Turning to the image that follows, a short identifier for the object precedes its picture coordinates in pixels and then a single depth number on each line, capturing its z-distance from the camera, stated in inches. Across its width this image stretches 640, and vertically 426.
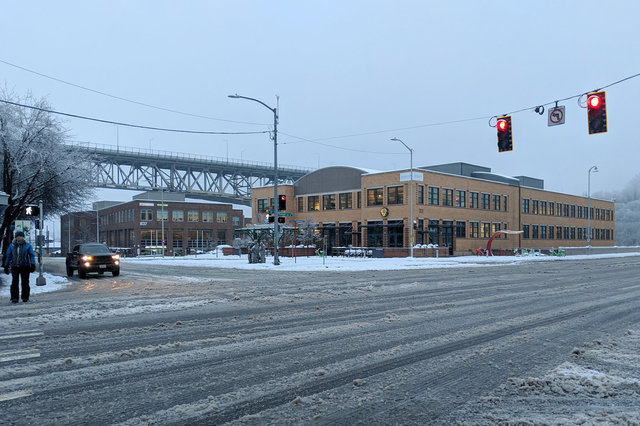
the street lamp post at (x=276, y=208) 1226.0
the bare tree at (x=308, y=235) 2225.6
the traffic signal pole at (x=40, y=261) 722.2
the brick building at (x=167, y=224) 3405.5
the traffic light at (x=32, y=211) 724.7
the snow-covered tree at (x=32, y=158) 920.3
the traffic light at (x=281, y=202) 1197.3
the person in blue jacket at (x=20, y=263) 502.9
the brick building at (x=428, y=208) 2073.1
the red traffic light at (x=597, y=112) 650.2
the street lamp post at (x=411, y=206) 1808.3
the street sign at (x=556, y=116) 743.1
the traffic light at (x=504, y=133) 788.6
